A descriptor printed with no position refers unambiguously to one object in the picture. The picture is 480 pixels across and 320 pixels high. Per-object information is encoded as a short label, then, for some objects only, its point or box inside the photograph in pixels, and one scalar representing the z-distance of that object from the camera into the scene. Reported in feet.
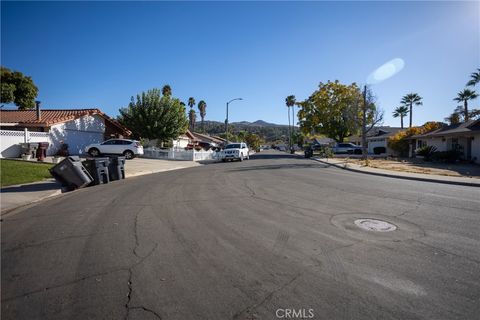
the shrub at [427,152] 100.52
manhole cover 19.47
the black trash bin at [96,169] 44.93
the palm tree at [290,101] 340.80
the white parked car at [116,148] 90.02
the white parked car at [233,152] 110.32
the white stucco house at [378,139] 163.63
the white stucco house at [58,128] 71.97
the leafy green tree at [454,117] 179.39
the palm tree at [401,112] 241.35
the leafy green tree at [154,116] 112.88
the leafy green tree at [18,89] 126.05
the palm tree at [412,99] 231.71
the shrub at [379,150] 161.88
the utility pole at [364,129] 101.33
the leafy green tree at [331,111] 170.71
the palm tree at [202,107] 365.65
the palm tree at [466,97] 175.41
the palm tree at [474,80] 154.40
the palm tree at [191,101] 335.92
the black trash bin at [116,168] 49.90
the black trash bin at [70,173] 38.93
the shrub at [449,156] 90.12
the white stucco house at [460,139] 87.51
